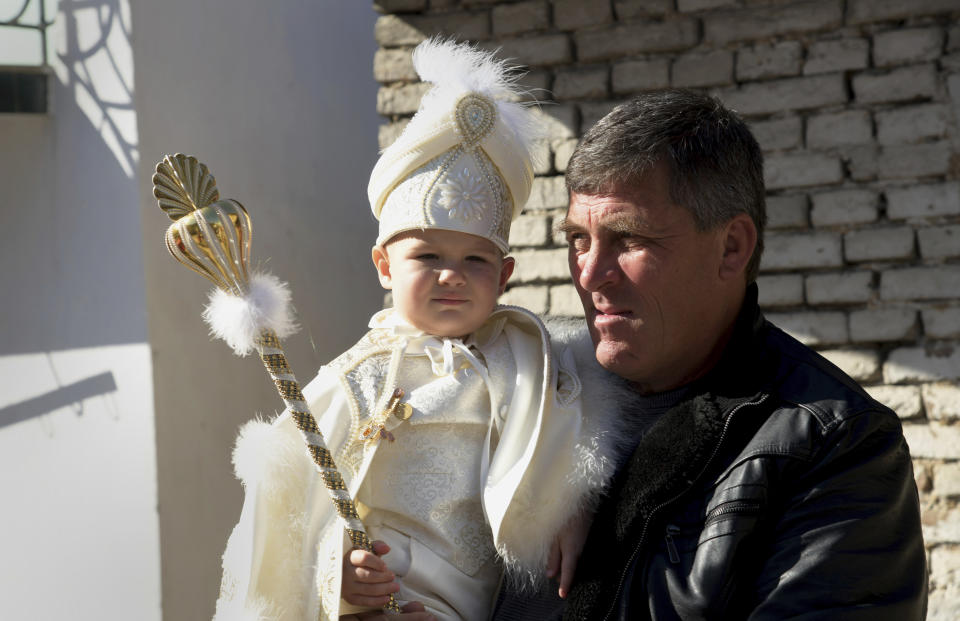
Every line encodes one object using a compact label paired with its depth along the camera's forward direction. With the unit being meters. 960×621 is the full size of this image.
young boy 2.28
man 1.97
